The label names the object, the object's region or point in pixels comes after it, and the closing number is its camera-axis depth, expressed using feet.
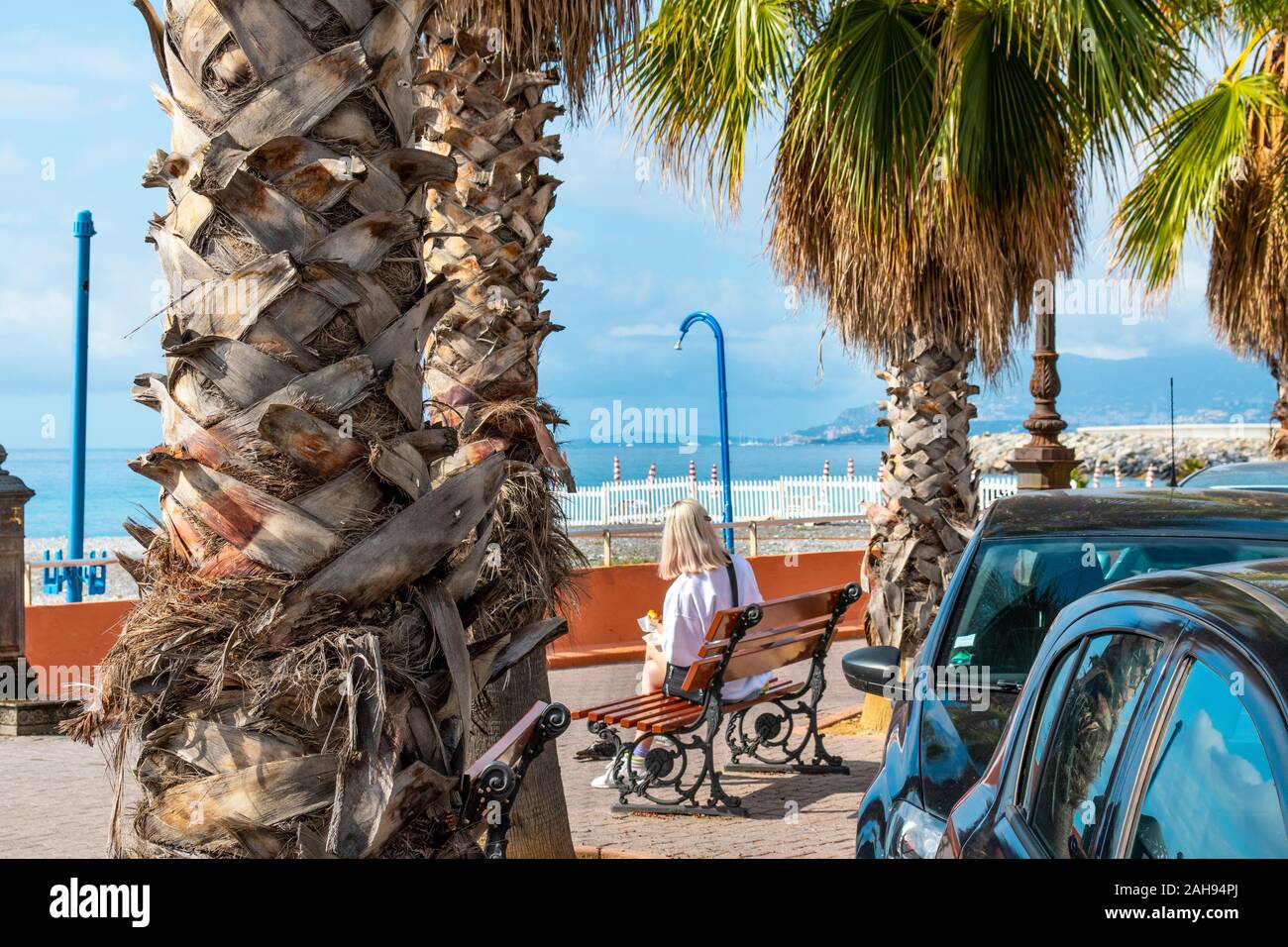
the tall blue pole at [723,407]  78.15
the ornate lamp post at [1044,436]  41.73
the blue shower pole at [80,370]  52.21
